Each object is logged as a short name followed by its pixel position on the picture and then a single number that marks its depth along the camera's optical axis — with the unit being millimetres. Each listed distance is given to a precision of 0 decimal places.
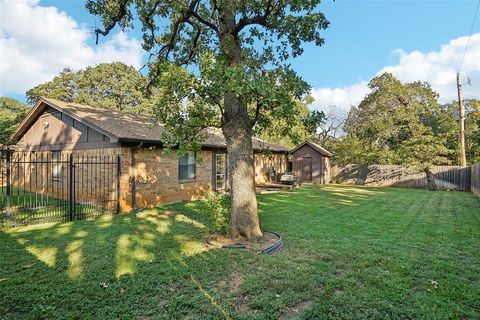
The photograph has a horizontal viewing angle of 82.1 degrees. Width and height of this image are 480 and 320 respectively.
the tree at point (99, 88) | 31078
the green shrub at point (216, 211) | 5996
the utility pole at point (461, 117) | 17203
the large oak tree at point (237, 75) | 5137
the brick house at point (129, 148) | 9766
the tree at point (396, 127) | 17281
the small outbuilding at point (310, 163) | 21531
